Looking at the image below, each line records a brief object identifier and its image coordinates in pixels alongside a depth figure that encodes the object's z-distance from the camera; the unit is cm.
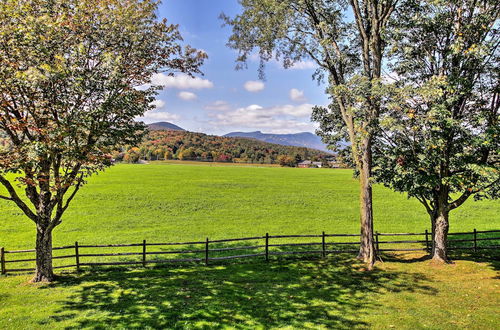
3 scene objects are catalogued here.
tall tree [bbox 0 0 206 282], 1101
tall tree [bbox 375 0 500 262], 1253
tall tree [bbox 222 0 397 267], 1513
